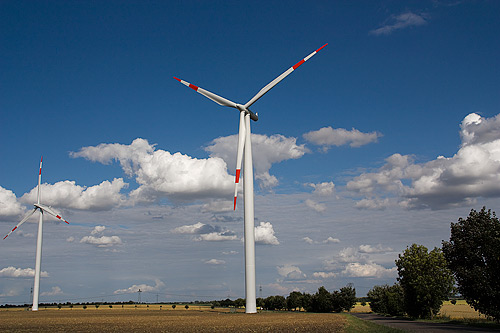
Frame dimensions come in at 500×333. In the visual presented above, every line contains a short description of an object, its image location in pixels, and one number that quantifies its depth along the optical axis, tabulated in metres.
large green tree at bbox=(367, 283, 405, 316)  112.70
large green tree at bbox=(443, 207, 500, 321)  55.78
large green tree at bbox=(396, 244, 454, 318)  82.38
